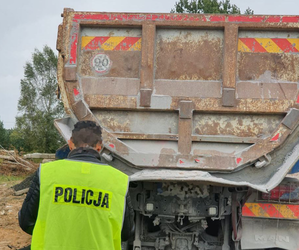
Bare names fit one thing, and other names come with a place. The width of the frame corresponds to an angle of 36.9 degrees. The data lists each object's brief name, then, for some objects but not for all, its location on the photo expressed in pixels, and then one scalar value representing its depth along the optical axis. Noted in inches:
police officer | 83.6
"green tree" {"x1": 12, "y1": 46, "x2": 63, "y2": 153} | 1117.1
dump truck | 149.6
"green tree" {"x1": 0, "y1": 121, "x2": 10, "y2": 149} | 1112.8
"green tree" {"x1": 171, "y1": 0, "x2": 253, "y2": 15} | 1242.6
